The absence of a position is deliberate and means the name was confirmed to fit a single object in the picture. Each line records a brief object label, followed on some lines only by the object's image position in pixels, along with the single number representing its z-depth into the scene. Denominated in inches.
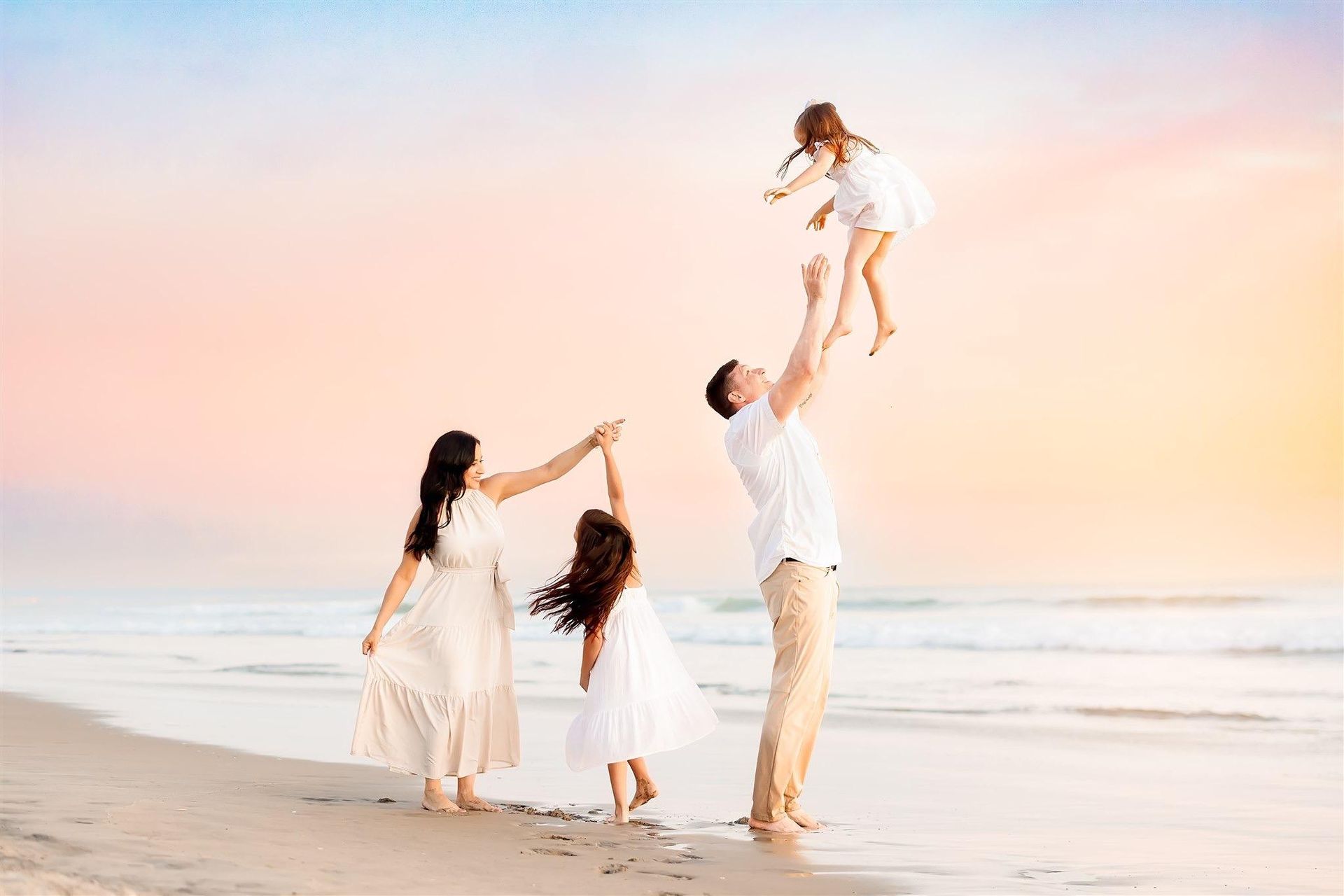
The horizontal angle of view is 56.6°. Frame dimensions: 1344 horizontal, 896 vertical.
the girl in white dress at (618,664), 218.1
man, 207.3
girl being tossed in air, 206.7
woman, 225.3
